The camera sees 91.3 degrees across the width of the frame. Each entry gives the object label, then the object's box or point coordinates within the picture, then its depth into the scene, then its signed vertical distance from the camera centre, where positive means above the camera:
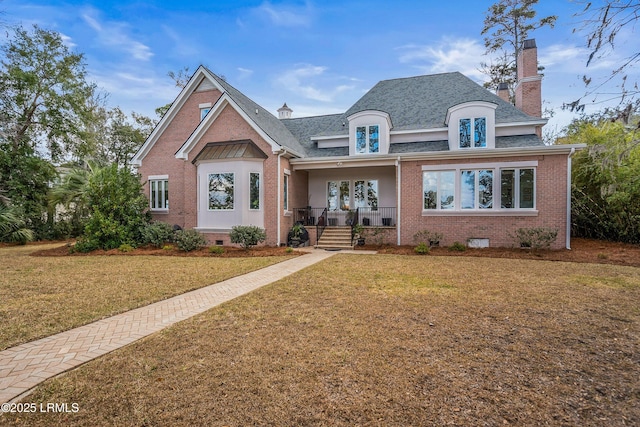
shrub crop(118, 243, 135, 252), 13.60 -1.58
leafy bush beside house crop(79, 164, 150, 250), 13.93 +0.08
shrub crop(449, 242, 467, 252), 13.07 -1.61
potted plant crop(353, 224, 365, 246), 14.75 -1.12
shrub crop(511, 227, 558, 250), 12.09 -1.08
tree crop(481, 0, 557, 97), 22.73 +13.55
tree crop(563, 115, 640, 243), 12.92 +0.35
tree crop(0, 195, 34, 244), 16.88 -0.82
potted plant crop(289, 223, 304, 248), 15.25 -1.21
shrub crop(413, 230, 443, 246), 13.83 -1.22
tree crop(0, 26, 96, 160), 19.53 +7.84
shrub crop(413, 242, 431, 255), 12.74 -1.63
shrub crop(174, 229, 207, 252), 13.55 -1.25
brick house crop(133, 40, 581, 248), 13.49 +2.18
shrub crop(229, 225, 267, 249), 13.35 -1.04
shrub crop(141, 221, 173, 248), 14.61 -1.05
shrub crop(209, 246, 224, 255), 13.06 -1.64
